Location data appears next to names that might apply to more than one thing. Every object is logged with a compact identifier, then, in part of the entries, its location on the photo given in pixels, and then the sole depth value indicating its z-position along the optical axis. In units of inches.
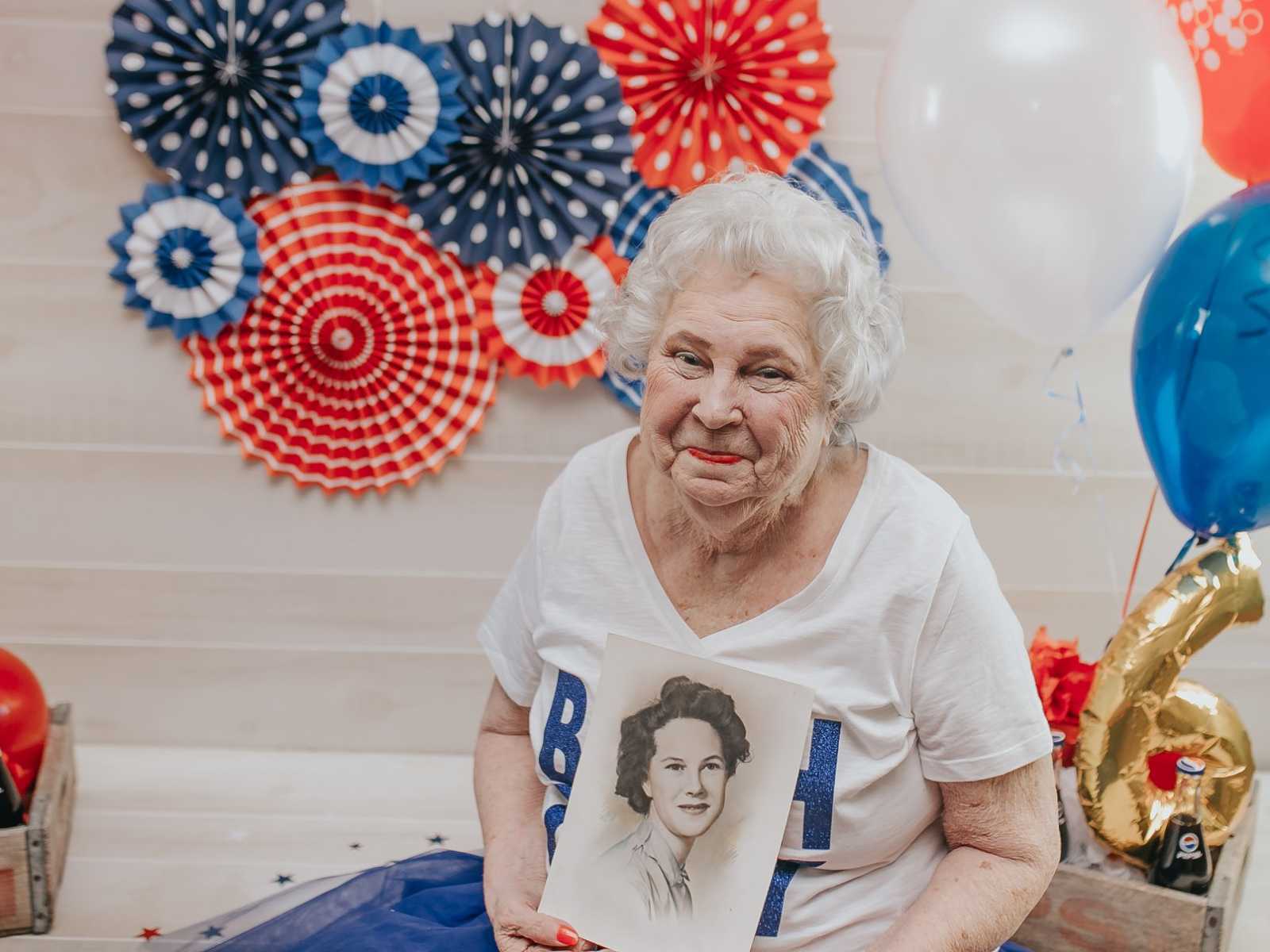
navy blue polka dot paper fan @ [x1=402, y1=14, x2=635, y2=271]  82.2
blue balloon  60.0
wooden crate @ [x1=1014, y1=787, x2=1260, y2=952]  63.9
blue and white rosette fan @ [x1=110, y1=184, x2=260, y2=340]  84.0
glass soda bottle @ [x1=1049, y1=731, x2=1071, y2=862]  69.0
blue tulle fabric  52.5
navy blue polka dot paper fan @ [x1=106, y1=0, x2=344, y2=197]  81.1
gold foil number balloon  66.7
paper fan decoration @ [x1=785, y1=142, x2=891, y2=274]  85.7
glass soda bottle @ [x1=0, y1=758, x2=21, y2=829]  68.9
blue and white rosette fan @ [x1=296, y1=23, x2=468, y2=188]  81.3
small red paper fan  86.1
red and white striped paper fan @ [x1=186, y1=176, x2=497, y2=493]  85.9
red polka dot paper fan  82.1
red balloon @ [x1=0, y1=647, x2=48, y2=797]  72.7
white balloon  61.2
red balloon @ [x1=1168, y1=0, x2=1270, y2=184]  61.1
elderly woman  48.0
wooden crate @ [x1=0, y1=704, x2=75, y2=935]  68.6
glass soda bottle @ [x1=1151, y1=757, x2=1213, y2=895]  65.2
